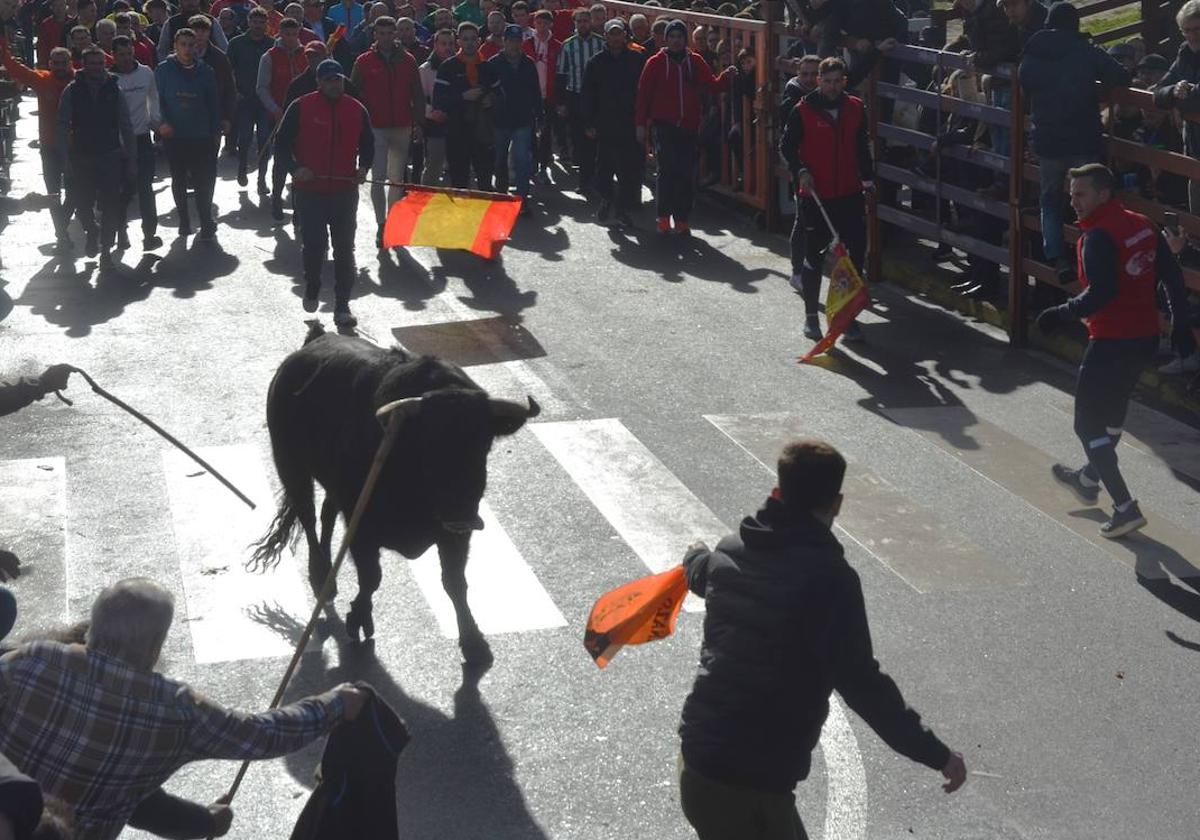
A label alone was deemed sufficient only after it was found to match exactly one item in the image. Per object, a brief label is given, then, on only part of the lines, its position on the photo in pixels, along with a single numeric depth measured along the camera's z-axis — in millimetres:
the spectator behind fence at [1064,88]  13094
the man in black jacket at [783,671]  4953
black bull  7410
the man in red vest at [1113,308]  9992
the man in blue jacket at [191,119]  17703
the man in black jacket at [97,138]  16500
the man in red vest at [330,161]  14531
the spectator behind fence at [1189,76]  12352
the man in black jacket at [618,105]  18984
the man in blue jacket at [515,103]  19172
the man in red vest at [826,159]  14148
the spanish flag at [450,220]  15414
